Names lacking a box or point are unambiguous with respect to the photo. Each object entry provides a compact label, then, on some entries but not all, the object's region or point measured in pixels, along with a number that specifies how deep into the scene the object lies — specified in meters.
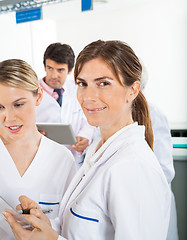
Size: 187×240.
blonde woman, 1.22
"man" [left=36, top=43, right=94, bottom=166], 2.47
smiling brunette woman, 0.83
